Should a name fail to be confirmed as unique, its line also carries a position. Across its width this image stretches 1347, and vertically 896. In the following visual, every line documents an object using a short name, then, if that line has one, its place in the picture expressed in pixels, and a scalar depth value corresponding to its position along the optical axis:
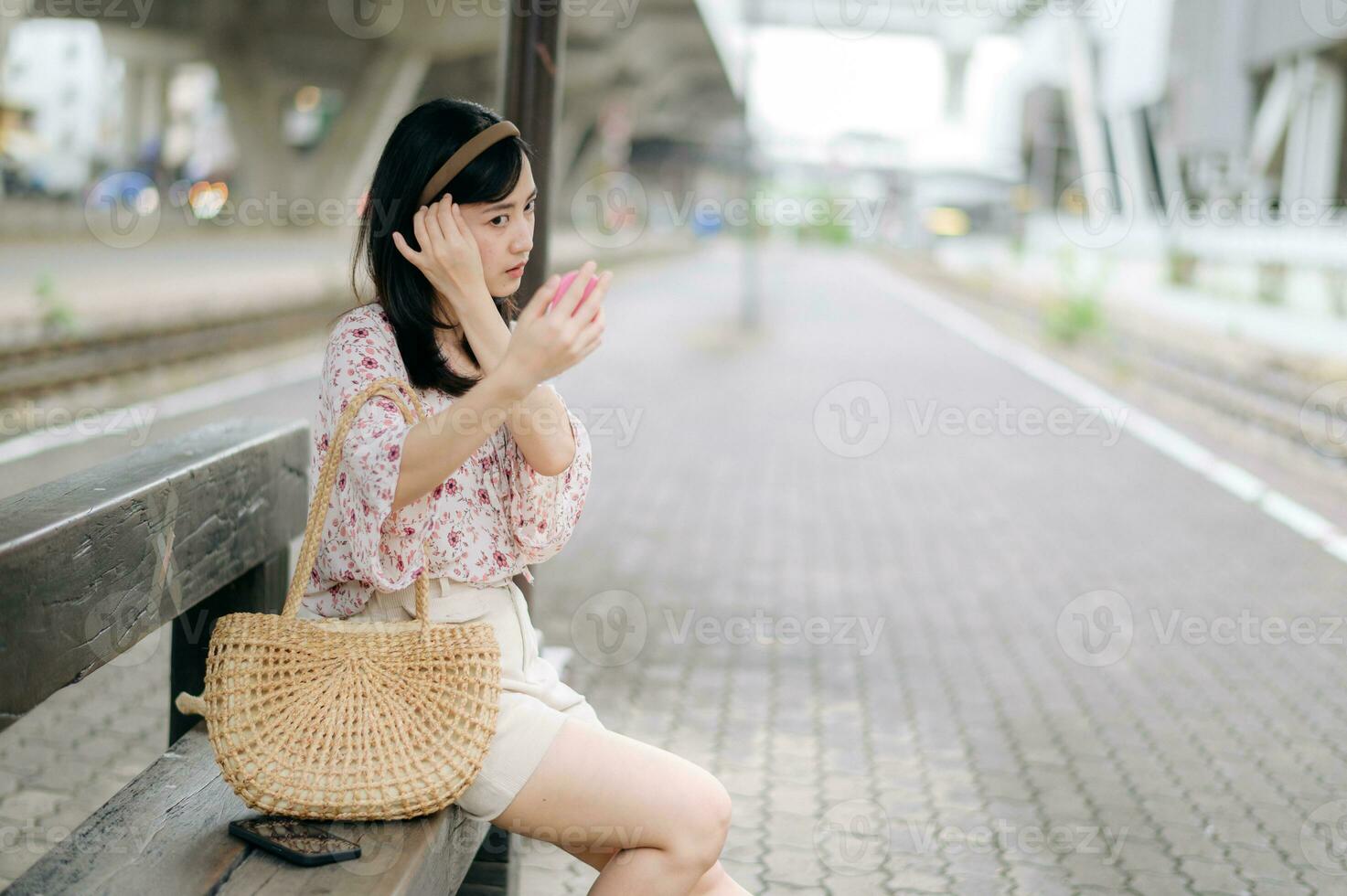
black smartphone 2.16
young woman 2.26
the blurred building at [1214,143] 24.95
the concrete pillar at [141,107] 59.12
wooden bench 2.10
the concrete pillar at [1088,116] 50.72
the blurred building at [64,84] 57.28
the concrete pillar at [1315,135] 33.50
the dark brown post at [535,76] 4.02
